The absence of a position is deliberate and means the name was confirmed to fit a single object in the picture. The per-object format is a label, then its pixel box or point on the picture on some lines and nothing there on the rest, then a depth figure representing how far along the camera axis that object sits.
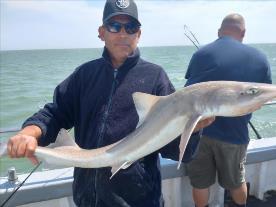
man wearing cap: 1.60
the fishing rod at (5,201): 1.94
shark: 1.38
